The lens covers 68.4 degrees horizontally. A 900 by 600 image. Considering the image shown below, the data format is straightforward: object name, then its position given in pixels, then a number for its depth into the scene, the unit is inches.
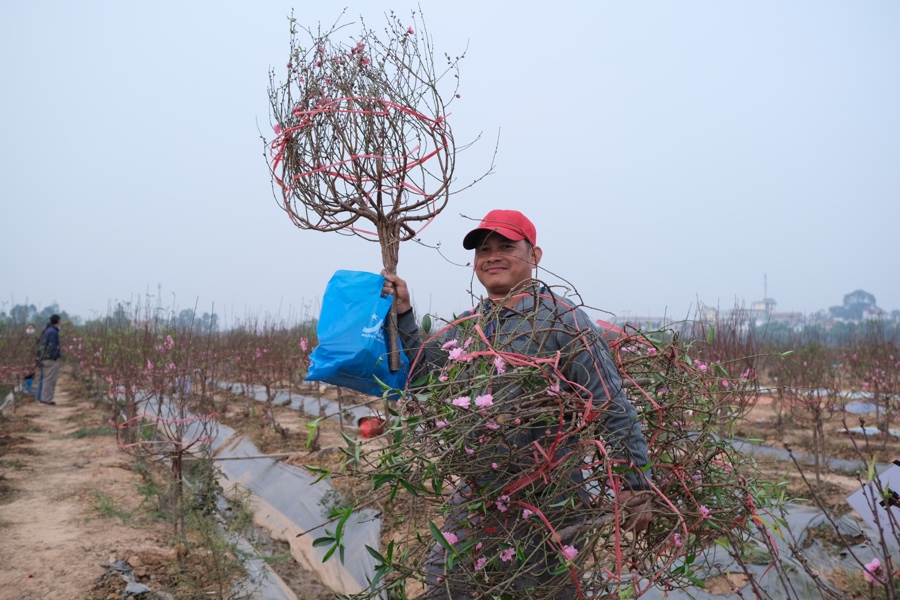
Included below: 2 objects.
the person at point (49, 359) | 450.9
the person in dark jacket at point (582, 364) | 61.9
